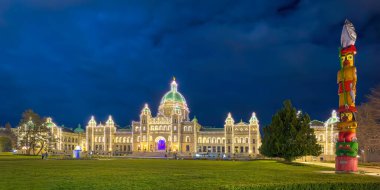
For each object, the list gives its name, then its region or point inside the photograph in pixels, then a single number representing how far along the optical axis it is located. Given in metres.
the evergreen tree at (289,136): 52.69
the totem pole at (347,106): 34.31
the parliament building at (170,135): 125.19
